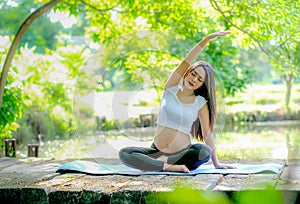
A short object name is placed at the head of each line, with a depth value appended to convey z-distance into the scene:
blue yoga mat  6.13
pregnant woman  6.42
